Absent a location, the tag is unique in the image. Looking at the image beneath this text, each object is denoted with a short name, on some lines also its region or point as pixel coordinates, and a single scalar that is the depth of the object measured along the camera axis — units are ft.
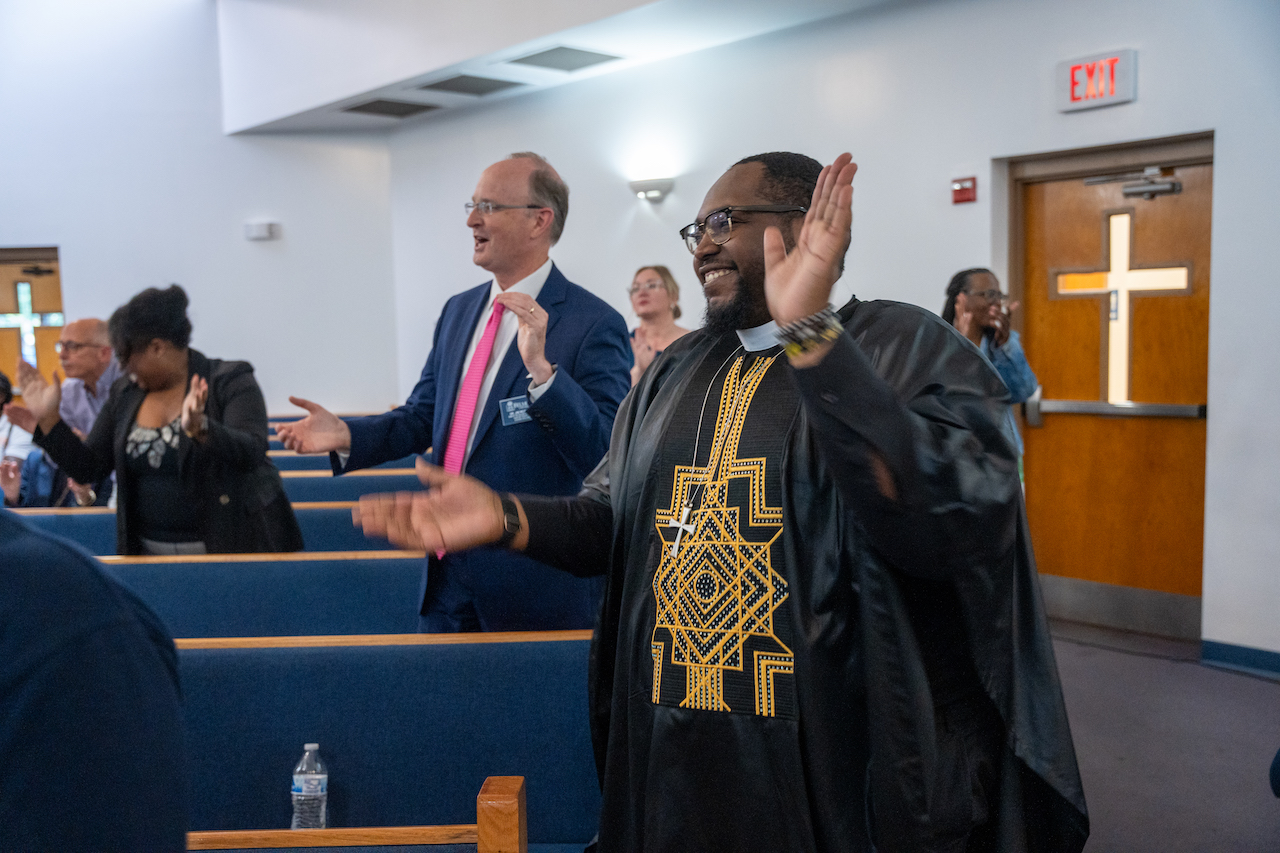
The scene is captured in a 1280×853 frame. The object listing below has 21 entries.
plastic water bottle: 6.57
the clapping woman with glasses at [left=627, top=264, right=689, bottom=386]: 17.28
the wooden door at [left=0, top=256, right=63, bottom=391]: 28.50
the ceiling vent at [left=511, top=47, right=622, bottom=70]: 20.71
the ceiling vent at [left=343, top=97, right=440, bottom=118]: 25.14
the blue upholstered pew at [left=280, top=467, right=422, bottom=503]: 15.46
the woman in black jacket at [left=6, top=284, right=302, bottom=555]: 9.99
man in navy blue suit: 7.09
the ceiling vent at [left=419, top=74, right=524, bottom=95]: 22.84
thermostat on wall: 28.55
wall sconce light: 21.53
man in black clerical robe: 3.97
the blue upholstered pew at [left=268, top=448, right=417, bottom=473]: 19.31
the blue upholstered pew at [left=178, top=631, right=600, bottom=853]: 6.79
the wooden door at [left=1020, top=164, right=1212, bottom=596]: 14.96
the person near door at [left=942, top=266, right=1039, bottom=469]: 13.76
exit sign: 14.42
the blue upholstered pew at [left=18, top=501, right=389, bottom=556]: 12.63
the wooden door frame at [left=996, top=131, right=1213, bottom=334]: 14.40
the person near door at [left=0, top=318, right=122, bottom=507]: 16.81
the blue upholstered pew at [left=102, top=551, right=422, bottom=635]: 9.58
